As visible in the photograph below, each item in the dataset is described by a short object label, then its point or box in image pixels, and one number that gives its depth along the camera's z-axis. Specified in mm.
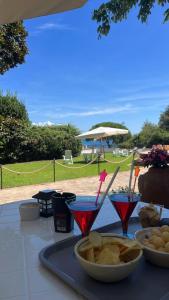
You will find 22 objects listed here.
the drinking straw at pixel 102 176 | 1017
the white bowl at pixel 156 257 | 819
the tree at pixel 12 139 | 10688
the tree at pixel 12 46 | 5422
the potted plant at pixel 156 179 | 3164
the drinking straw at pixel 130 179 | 1084
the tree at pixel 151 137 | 21453
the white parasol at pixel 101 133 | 12557
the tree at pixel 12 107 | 11984
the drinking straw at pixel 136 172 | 1104
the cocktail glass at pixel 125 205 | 1049
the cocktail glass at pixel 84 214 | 954
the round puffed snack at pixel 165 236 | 875
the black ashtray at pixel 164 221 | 1182
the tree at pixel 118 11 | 2348
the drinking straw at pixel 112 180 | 987
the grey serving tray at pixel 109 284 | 683
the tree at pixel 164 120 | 27725
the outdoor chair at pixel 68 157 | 11162
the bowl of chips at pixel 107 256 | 711
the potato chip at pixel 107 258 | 730
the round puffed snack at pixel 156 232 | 925
